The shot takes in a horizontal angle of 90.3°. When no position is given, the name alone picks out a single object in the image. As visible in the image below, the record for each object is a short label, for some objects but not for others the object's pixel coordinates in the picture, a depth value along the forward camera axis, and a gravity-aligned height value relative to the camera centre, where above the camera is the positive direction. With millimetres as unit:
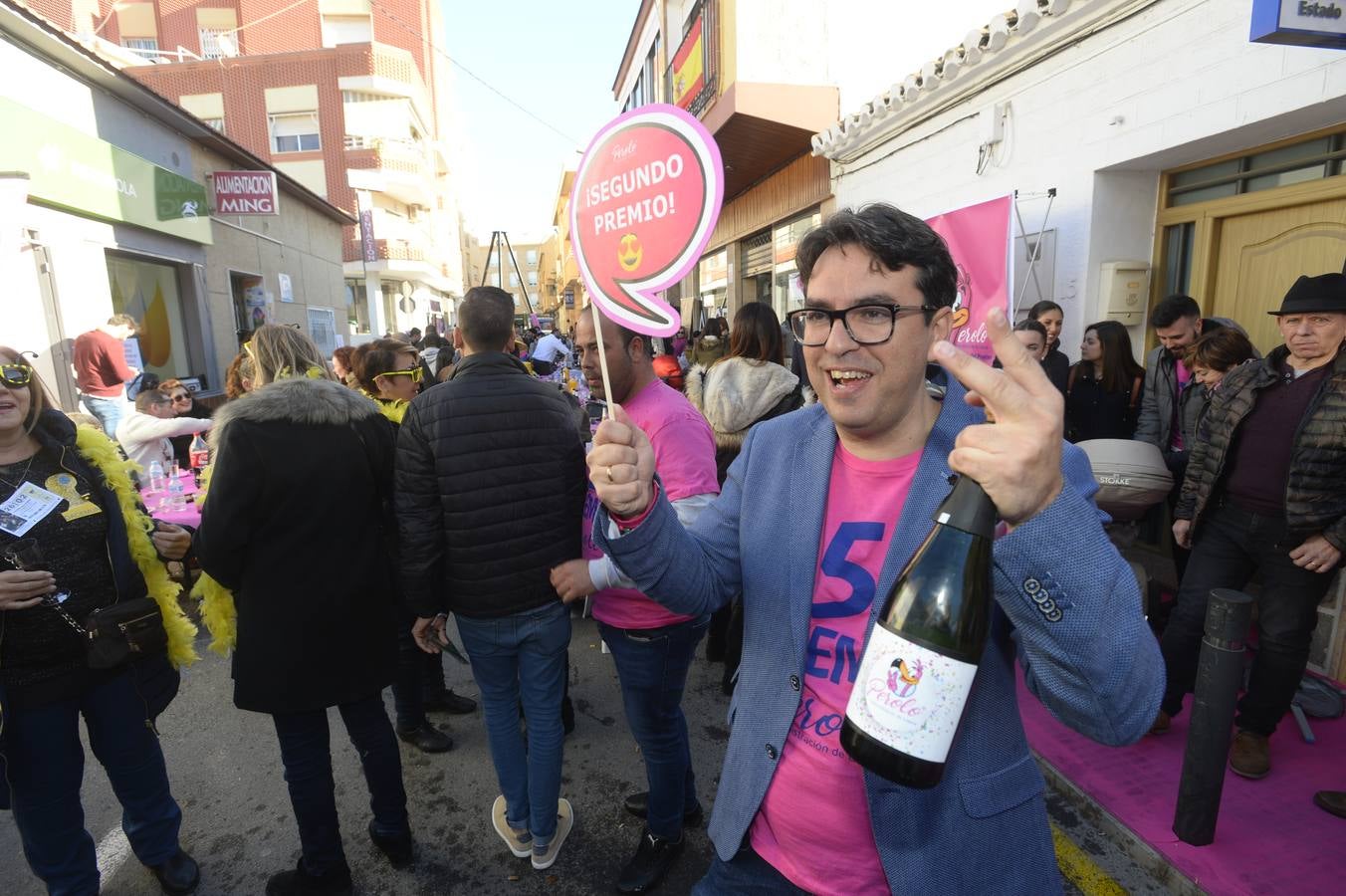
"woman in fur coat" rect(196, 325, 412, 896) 2205 -763
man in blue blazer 1016 -452
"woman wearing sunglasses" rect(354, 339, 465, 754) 3436 -1460
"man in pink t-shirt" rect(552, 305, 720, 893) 2305 -963
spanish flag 10500 +4510
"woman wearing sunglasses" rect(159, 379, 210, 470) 5633 -353
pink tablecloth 4023 -967
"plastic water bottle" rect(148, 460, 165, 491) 4543 -827
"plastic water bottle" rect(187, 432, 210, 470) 4692 -720
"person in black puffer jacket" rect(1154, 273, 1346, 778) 2695 -743
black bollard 2439 -1401
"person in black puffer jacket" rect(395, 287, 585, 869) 2369 -643
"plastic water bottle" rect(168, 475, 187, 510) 4246 -910
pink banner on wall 5340 +563
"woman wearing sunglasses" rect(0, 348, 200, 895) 2174 -913
